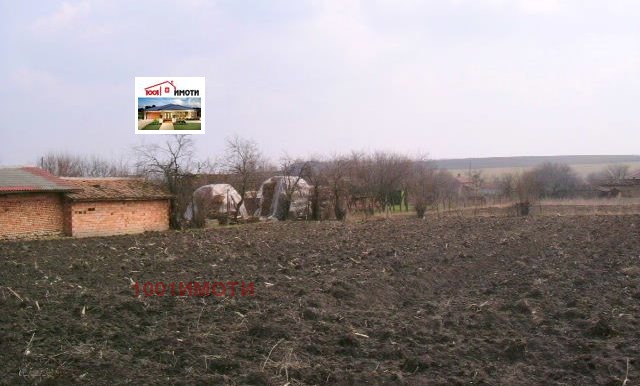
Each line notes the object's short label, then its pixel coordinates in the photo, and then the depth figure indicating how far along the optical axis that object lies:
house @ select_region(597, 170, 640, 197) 41.19
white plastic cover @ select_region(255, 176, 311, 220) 34.47
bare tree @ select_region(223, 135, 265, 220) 33.84
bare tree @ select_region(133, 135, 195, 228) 29.01
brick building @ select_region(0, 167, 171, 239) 21.66
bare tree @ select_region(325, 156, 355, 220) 34.09
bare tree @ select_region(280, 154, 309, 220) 34.19
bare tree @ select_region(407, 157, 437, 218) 33.38
